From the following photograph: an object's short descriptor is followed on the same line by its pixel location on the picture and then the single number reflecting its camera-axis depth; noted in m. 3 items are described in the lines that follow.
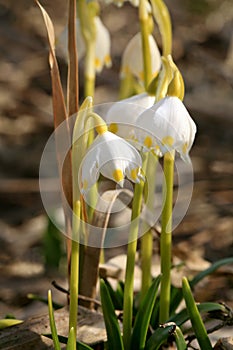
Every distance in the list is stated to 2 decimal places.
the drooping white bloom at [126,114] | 0.65
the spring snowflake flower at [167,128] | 0.62
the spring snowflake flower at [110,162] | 0.61
